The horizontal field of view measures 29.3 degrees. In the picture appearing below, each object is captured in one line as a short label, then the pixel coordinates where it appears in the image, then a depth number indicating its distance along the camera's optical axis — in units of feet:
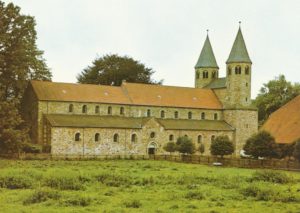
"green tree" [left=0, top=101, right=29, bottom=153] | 176.35
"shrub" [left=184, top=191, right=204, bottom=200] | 87.02
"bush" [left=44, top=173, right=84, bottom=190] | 96.27
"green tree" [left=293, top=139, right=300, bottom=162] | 172.73
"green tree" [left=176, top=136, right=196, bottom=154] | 221.25
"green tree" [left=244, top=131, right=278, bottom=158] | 187.32
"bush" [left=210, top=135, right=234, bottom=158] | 207.72
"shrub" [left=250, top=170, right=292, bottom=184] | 115.13
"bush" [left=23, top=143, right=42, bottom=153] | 197.78
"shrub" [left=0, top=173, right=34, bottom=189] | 98.87
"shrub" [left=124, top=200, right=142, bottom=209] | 77.29
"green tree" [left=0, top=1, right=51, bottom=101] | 190.19
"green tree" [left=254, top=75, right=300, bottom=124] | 286.87
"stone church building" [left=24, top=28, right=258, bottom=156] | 221.46
